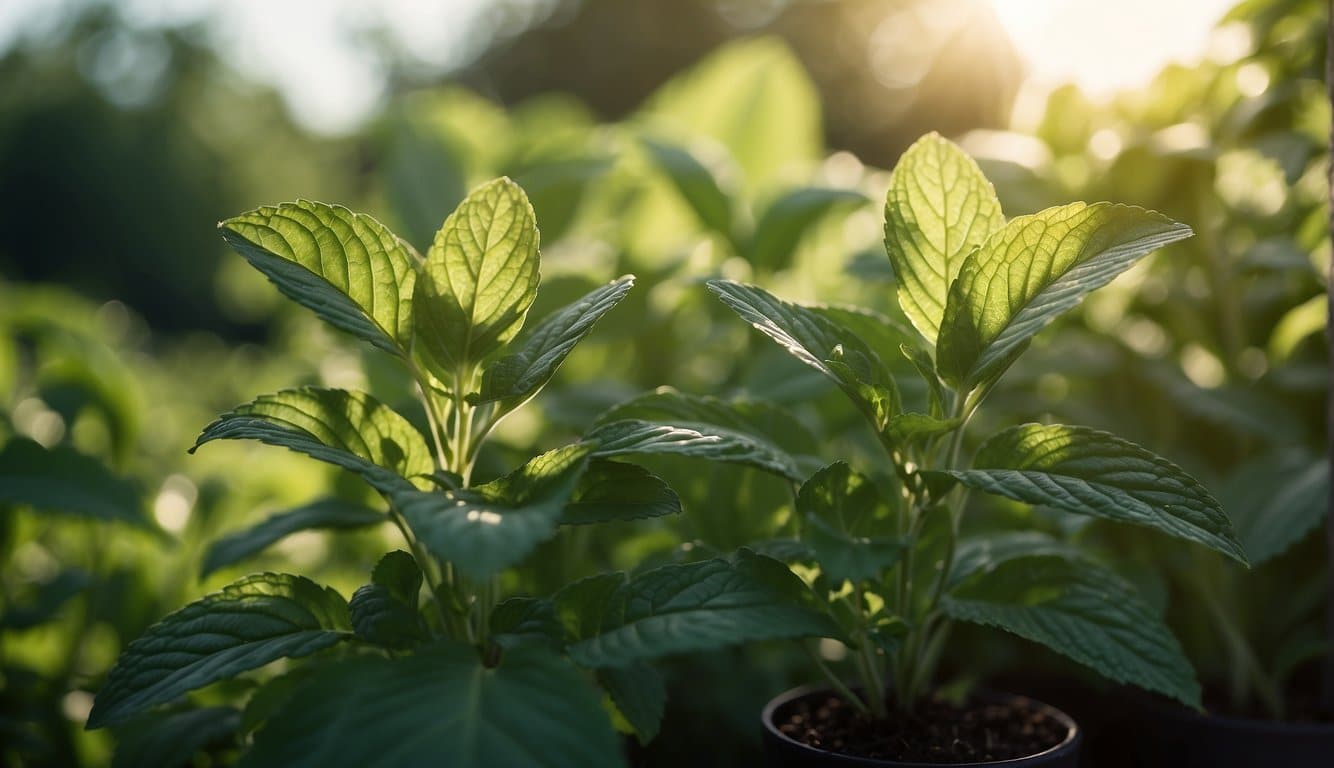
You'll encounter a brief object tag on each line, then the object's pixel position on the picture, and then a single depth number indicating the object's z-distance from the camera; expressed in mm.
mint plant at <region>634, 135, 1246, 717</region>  678
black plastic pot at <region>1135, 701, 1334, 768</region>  976
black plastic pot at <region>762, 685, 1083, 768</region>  720
